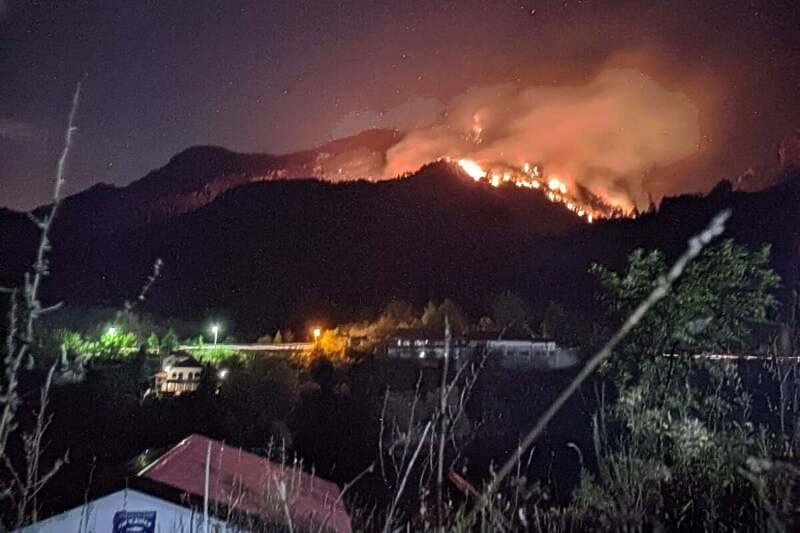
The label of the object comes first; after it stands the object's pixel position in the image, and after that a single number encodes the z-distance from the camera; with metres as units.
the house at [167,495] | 6.96
